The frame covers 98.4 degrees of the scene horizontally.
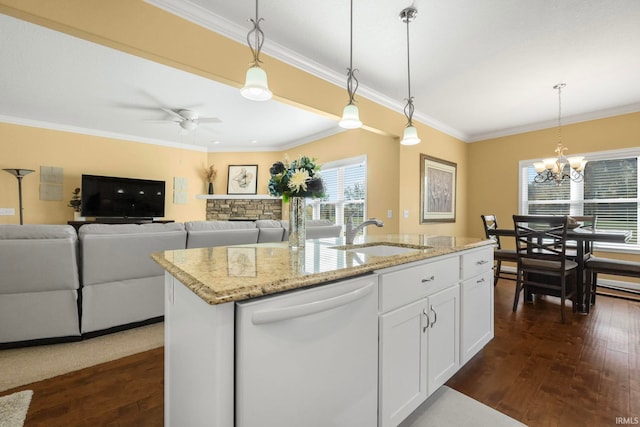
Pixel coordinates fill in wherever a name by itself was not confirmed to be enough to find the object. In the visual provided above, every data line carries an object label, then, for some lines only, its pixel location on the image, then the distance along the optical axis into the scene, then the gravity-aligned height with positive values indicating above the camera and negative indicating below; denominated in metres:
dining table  2.55 -0.24
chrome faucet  1.76 -0.12
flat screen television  5.02 +0.26
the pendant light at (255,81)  1.54 +0.73
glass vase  1.58 -0.07
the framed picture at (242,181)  6.61 +0.73
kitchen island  0.75 -0.43
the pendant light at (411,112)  2.01 +0.83
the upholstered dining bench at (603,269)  2.65 -0.54
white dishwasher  0.76 -0.47
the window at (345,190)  4.80 +0.42
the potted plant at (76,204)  4.97 +0.11
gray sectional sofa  2.05 -0.55
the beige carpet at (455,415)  1.42 -1.07
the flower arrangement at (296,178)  1.53 +0.19
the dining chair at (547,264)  2.65 -0.50
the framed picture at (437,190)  4.29 +0.40
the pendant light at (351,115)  1.92 +0.68
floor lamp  4.20 +0.57
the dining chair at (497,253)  3.47 -0.49
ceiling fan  4.13 +1.43
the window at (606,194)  3.73 +0.31
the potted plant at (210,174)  6.58 +0.89
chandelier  3.11 +0.59
